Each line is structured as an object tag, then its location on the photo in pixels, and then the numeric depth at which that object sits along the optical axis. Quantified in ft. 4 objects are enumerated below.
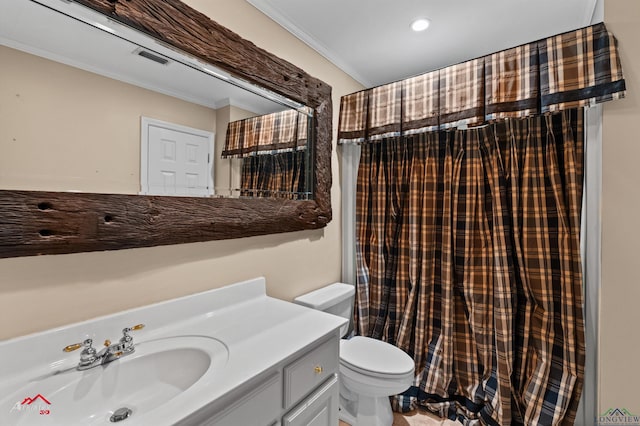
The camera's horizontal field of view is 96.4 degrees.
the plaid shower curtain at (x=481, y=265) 4.99
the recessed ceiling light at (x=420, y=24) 5.49
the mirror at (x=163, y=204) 2.87
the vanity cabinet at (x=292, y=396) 2.73
